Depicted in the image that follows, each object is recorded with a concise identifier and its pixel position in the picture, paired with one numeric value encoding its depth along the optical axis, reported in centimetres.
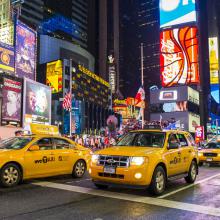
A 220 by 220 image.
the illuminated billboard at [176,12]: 6554
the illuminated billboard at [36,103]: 2974
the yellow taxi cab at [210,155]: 1328
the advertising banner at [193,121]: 6665
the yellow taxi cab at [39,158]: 704
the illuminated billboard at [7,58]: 3008
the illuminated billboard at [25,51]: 3328
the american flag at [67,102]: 2298
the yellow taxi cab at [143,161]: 606
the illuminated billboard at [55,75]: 6919
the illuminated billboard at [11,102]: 2761
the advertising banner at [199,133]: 3668
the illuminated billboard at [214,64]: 9166
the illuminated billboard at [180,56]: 6563
